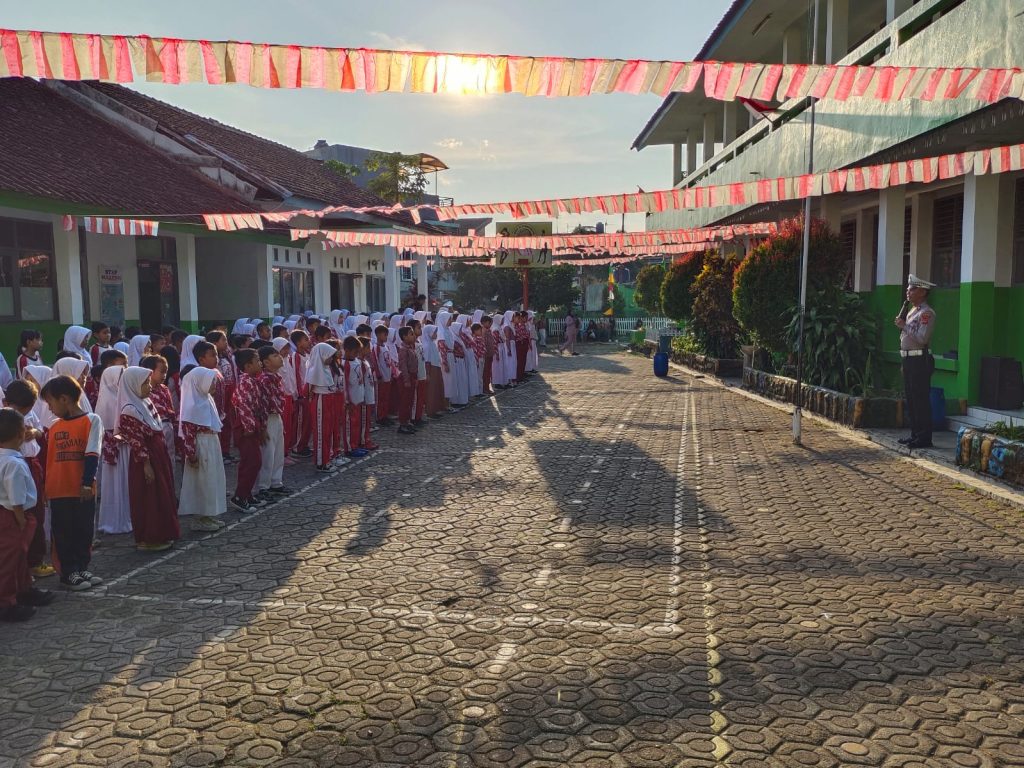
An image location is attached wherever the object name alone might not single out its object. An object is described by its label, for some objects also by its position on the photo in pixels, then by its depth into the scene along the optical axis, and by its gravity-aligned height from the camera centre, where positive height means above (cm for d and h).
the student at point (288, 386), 1040 -93
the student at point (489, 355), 1781 -92
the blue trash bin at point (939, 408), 1130 -135
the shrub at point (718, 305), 2042 +19
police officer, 1011 -61
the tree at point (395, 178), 3997 +677
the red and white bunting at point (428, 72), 592 +189
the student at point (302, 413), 1062 -131
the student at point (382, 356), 1254 -65
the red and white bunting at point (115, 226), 1443 +161
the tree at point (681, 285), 2412 +83
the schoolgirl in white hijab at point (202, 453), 712 -124
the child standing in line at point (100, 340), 1065 -33
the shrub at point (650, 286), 3488 +115
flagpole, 1076 -24
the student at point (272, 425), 820 -114
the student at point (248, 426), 786 -109
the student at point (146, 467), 658 -125
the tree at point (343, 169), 3925 +722
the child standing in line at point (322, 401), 970 -106
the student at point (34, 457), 557 -104
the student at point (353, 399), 1050 -112
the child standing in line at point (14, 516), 510 -129
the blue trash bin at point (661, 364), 2098 -133
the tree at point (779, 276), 1417 +65
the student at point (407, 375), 1266 -96
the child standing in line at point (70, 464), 574 -106
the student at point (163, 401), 686 -77
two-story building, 979 +233
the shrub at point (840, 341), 1312 -49
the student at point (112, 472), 704 -141
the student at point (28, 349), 943 -40
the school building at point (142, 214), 1466 +197
